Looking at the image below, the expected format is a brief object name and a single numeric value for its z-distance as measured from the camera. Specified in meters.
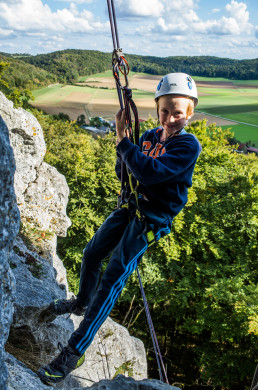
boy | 2.80
